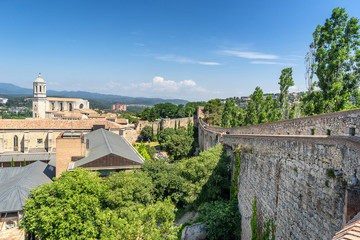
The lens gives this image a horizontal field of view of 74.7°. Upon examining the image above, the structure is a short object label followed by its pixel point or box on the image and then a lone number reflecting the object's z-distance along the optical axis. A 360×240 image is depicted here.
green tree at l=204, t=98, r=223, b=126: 62.69
